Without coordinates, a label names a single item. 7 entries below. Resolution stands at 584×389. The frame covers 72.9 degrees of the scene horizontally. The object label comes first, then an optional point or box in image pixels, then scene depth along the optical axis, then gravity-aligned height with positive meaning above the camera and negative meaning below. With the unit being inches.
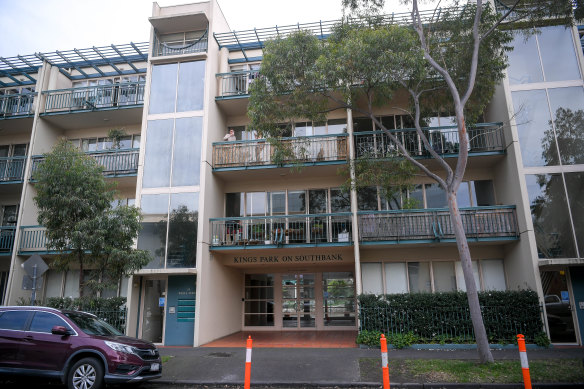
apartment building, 535.5 +165.0
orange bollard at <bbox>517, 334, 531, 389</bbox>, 271.7 -43.6
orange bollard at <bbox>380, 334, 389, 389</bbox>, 269.6 -43.2
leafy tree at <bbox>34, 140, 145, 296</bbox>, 441.7 +97.0
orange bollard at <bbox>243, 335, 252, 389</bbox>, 284.1 -41.4
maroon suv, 305.6 -36.5
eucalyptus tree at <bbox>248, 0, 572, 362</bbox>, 449.1 +274.2
